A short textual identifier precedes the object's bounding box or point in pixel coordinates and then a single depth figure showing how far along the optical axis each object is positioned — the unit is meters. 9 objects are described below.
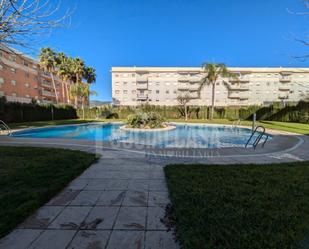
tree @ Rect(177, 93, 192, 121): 27.34
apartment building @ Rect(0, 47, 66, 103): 27.04
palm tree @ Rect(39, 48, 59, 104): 26.78
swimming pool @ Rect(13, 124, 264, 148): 9.66
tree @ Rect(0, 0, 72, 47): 3.00
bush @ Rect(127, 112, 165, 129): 14.55
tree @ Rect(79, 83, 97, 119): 26.39
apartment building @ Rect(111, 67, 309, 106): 43.66
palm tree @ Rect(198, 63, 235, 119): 23.33
